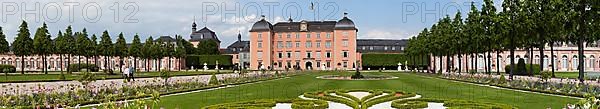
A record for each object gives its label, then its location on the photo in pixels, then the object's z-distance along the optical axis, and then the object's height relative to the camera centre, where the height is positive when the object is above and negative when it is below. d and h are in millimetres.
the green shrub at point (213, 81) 26539 -864
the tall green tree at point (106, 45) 64212 +1881
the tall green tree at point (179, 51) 83031 +1581
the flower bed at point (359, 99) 14422 -971
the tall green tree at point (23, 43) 54634 +1763
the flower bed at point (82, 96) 14469 -965
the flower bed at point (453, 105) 13000 -973
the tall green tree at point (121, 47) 67625 +1726
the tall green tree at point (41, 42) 56375 +1958
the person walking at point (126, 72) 32372 -584
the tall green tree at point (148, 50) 73250 +1495
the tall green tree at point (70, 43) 60719 +1954
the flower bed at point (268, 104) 13059 -986
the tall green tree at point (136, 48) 72188 +1728
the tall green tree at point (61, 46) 60188 +1632
